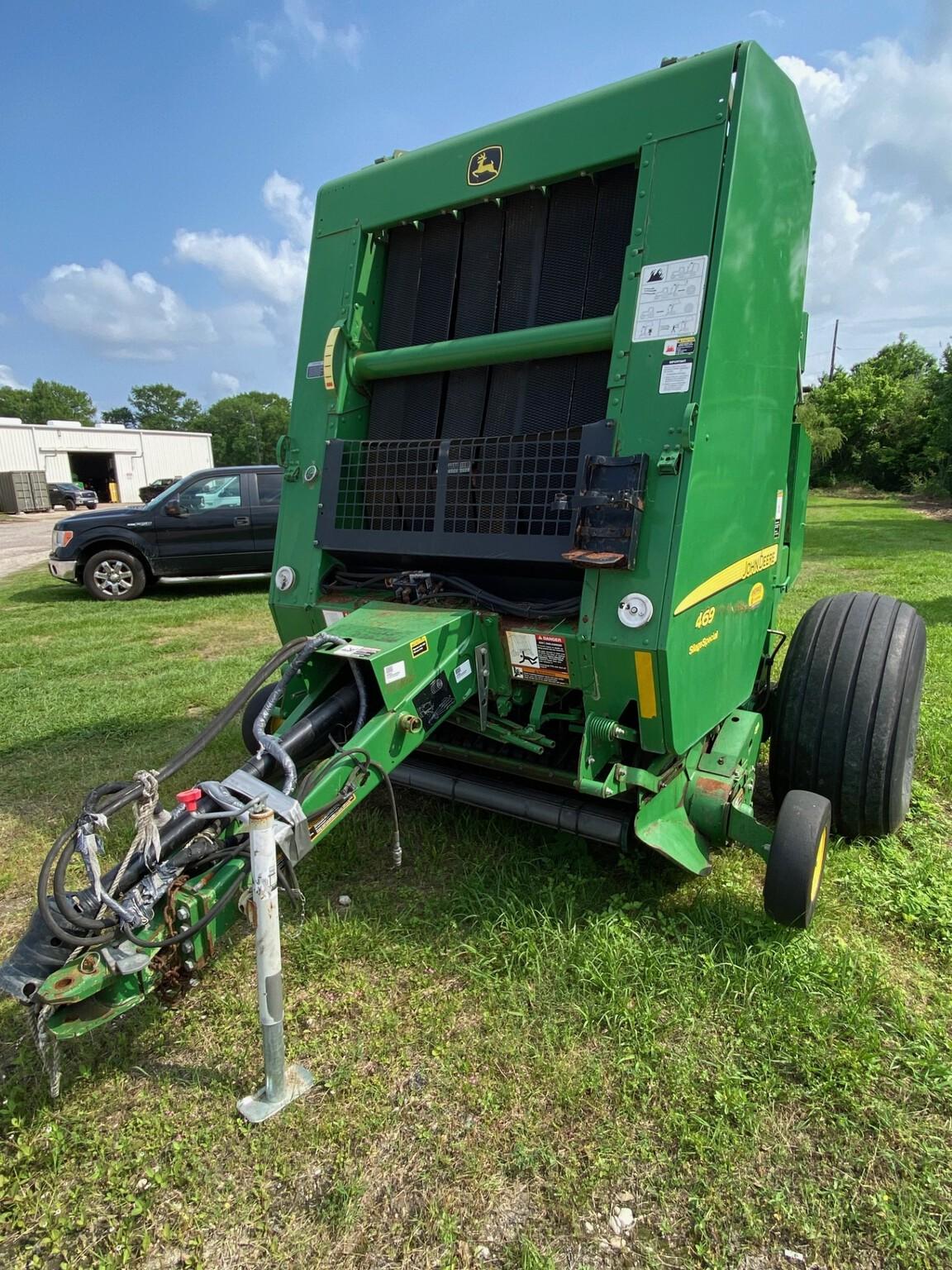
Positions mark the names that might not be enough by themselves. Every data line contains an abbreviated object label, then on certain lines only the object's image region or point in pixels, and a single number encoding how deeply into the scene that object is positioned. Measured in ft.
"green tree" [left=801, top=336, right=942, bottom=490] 111.65
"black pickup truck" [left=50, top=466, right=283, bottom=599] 35.63
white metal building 137.28
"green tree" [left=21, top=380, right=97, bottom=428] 316.60
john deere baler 7.57
